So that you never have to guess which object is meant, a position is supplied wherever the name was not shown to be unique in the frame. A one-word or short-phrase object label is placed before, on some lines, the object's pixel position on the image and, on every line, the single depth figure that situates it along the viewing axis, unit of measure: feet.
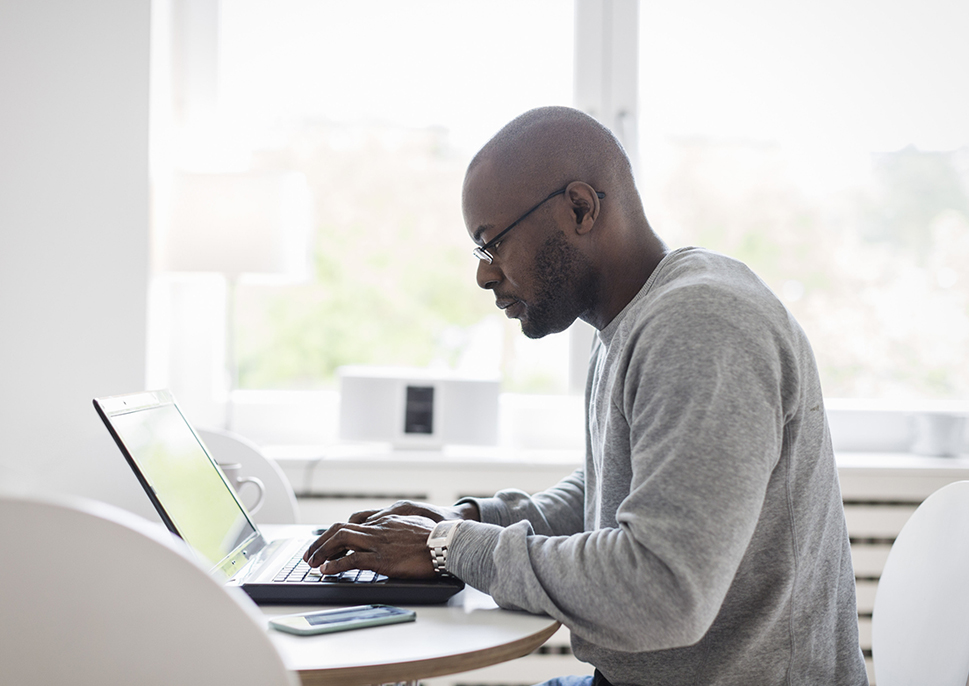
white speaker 6.97
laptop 3.12
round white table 2.45
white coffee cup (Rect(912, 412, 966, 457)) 7.47
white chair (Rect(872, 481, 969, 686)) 3.44
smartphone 2.74
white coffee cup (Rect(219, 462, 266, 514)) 4.64
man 2.66
